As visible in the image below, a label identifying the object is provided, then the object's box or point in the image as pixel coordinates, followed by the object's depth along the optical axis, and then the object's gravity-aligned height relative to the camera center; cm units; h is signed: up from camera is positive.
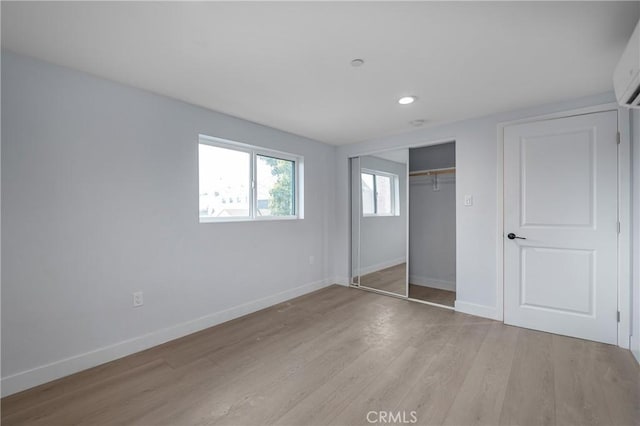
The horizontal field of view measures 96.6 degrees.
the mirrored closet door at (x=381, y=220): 408 -12
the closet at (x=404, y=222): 410 -16
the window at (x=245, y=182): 312 +38
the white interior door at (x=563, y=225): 257 -14
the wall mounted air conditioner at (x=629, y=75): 154 +81
